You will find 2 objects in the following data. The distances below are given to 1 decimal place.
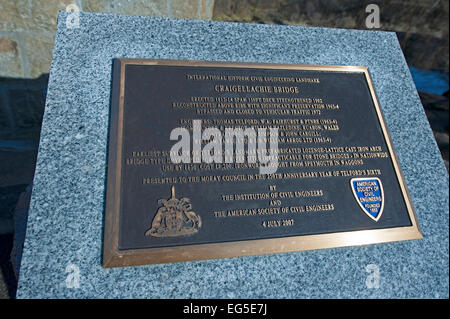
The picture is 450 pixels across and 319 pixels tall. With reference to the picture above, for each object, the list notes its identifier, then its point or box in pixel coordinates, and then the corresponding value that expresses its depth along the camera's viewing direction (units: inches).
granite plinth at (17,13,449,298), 22.6
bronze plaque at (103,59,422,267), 23.7
